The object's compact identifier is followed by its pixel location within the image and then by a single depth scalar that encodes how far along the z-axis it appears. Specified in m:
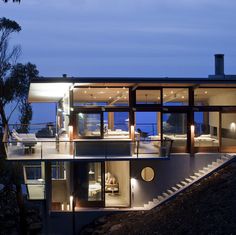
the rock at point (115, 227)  20.61
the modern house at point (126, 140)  22.50
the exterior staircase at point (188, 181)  22.74
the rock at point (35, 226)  27.03
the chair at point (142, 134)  23.69
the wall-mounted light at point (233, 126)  24.50
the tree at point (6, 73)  36.44
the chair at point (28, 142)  22.55
